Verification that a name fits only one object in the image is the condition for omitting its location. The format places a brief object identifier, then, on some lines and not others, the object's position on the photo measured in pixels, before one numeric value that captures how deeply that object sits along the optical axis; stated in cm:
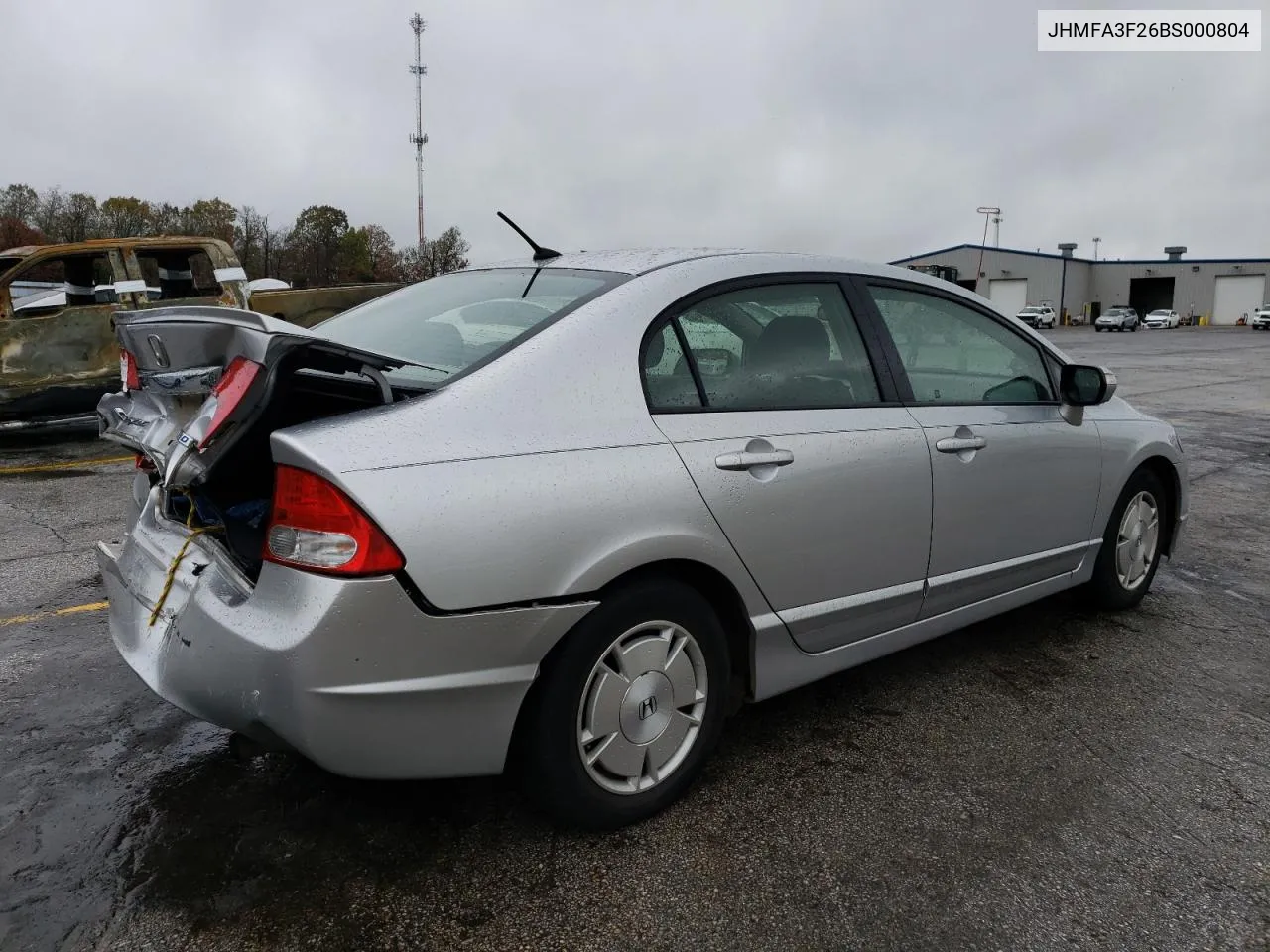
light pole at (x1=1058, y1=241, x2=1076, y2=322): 6744
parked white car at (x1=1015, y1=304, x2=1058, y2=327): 5456
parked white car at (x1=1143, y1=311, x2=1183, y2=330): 5875
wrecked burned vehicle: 879
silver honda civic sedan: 205
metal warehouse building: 6606
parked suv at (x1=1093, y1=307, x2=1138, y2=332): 5306
